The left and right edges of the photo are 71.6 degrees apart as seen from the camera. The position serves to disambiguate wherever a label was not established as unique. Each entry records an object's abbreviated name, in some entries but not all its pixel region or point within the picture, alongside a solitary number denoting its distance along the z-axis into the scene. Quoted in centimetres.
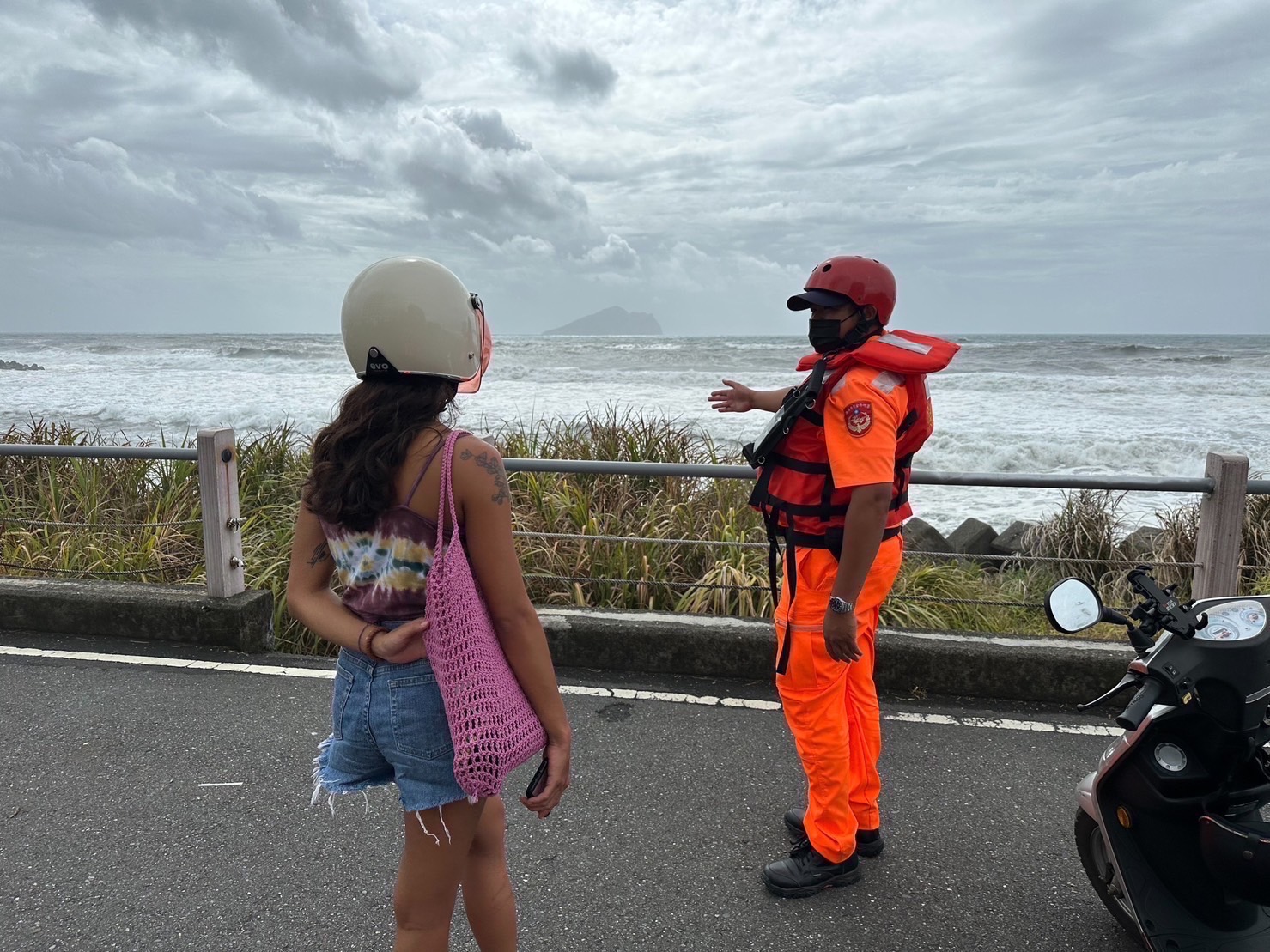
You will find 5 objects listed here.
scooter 197
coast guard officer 249
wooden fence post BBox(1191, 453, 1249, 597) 420
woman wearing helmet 171
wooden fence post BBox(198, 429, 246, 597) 494
